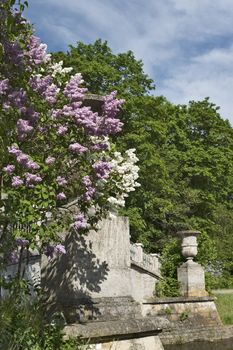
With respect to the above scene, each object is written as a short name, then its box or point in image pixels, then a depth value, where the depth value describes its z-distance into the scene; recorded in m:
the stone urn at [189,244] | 17.38
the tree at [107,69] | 28.03
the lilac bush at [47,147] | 5.42
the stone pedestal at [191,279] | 16.97
